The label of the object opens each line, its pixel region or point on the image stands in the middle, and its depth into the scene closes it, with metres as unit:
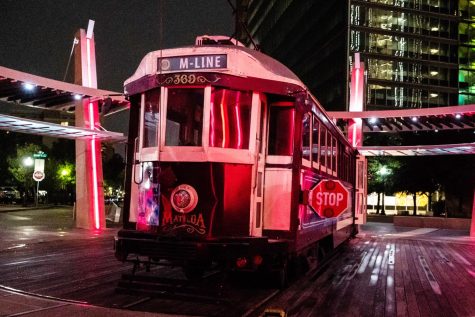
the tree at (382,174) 44.03
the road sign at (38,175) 25.28
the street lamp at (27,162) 42.03
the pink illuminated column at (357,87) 26.12
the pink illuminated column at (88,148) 20.81
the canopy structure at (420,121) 21.38
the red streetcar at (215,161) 7.67
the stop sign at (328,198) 9.17
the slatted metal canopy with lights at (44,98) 16.34
